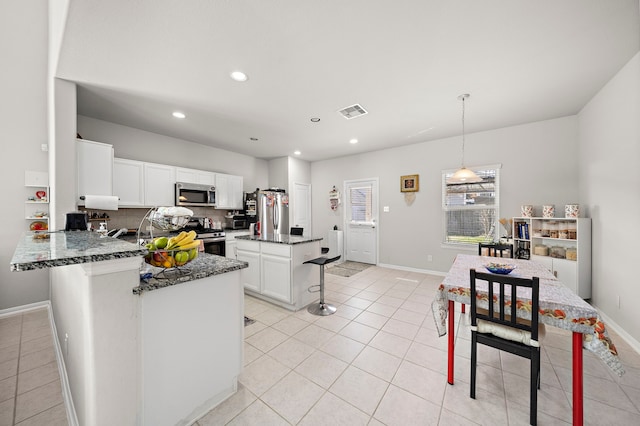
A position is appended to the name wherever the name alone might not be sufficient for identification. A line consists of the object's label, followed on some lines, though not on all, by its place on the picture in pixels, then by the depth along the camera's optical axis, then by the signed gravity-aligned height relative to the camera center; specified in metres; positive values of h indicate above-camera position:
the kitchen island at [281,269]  3.12 -0.82
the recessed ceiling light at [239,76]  2.42 +1.43
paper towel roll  2.88 +0.11
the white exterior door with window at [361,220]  5.62 -0.23
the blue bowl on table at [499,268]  2.01 -0.51
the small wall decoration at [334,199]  6.14 +0.32
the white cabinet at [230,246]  4.63 -0.70
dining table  1.35 -0.67
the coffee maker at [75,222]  2.32 -0.11
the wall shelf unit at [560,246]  3.13 -0.52
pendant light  2.93 +0.44
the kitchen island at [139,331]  1.14 -0.71
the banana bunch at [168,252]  1.40 -0.25
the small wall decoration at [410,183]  4.96 +0.60
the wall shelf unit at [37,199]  3.13 +0.16
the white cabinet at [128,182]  3.64 +0.47
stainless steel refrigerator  5.00 -0.02
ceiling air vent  3.25 +1.44
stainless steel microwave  4.33 +0.32
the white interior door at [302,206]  6.16 +0.14
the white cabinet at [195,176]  4.42 +0.69
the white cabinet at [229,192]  5.07 +0.43
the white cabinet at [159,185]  4.00 +0.46
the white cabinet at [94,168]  2.98 +0.57
